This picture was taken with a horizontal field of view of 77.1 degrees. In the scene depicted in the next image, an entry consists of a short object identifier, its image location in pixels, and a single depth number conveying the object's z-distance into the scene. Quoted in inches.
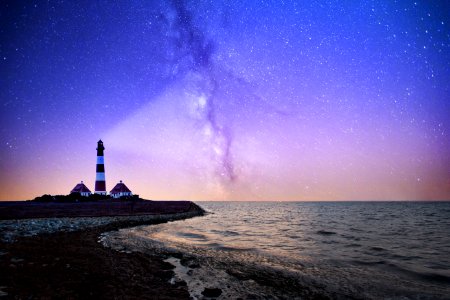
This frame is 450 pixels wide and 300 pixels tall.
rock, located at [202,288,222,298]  327.9
